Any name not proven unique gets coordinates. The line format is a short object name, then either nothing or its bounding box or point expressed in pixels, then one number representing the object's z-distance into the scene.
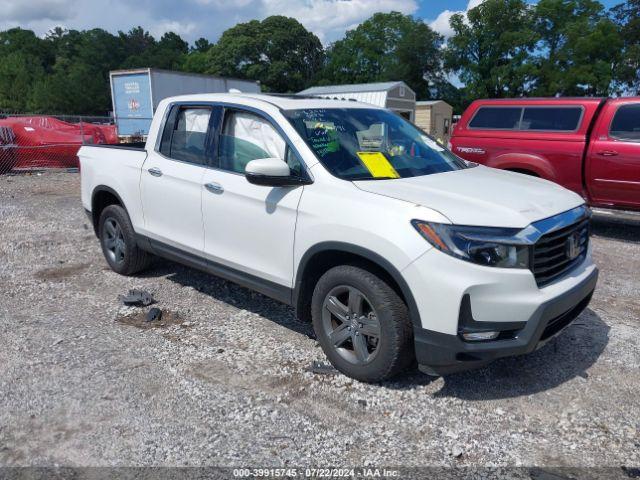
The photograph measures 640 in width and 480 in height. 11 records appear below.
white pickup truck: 2.88
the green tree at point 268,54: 75.25
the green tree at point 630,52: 43.19
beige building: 41.66
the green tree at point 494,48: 53.31
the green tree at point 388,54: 66.44
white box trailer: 21.36
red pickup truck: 6.99
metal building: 37.00
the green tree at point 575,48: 45.16
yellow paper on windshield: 3.57
